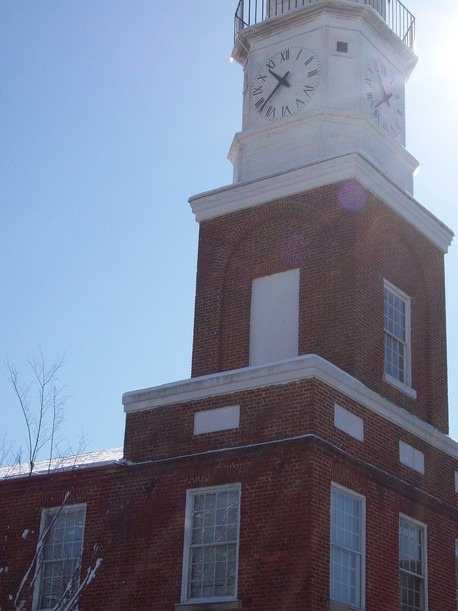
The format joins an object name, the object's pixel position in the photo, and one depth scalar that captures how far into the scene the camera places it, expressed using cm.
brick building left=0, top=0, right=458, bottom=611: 2131
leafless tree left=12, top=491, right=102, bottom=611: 2134
